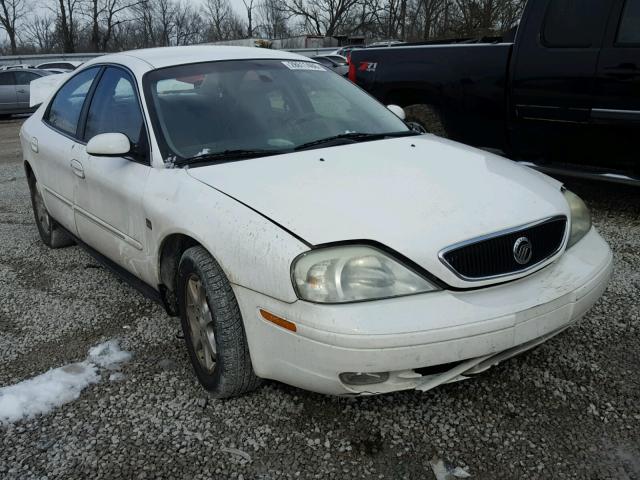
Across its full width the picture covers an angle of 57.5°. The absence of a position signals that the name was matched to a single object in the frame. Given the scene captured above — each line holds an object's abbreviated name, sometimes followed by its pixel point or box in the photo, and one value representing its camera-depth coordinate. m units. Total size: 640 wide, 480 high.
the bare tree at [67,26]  49.72
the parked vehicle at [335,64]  20.62
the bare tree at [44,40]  59.14
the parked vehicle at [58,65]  24.22
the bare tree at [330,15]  67.44
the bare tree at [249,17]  65.12
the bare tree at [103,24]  53.12
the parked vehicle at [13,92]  16.83
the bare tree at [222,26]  74.12
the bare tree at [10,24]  53.63
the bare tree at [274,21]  71.47
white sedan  2.07
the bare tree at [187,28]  72.25
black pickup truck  4.49
